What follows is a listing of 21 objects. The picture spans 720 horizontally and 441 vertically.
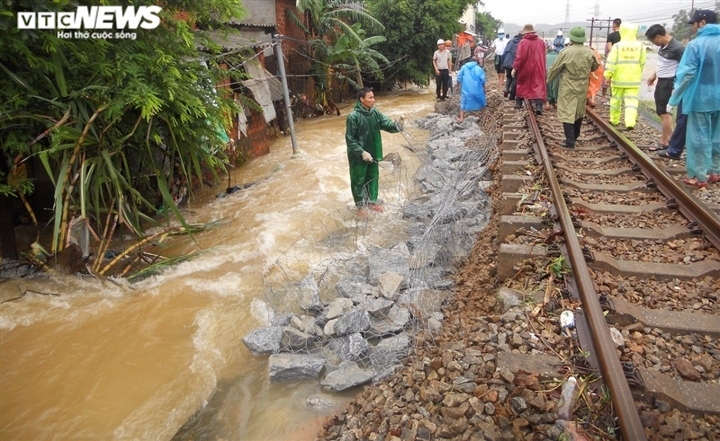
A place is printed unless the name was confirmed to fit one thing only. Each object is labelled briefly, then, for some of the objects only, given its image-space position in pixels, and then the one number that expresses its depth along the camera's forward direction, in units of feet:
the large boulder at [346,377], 10.64
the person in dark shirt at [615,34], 29.96
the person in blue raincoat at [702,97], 16.38
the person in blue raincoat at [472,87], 34.31
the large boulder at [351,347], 11.50
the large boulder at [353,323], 12.17
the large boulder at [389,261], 14.87
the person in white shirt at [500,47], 42.39
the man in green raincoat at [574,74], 21.65
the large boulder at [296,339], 12.30
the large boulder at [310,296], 13.62
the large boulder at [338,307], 12.94
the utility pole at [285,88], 33.17
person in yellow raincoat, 24.80
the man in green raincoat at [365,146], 20.15
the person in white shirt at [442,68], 43.14
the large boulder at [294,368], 11.46
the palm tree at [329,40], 52.03
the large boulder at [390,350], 10.84
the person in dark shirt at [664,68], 21.35
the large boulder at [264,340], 12.58
